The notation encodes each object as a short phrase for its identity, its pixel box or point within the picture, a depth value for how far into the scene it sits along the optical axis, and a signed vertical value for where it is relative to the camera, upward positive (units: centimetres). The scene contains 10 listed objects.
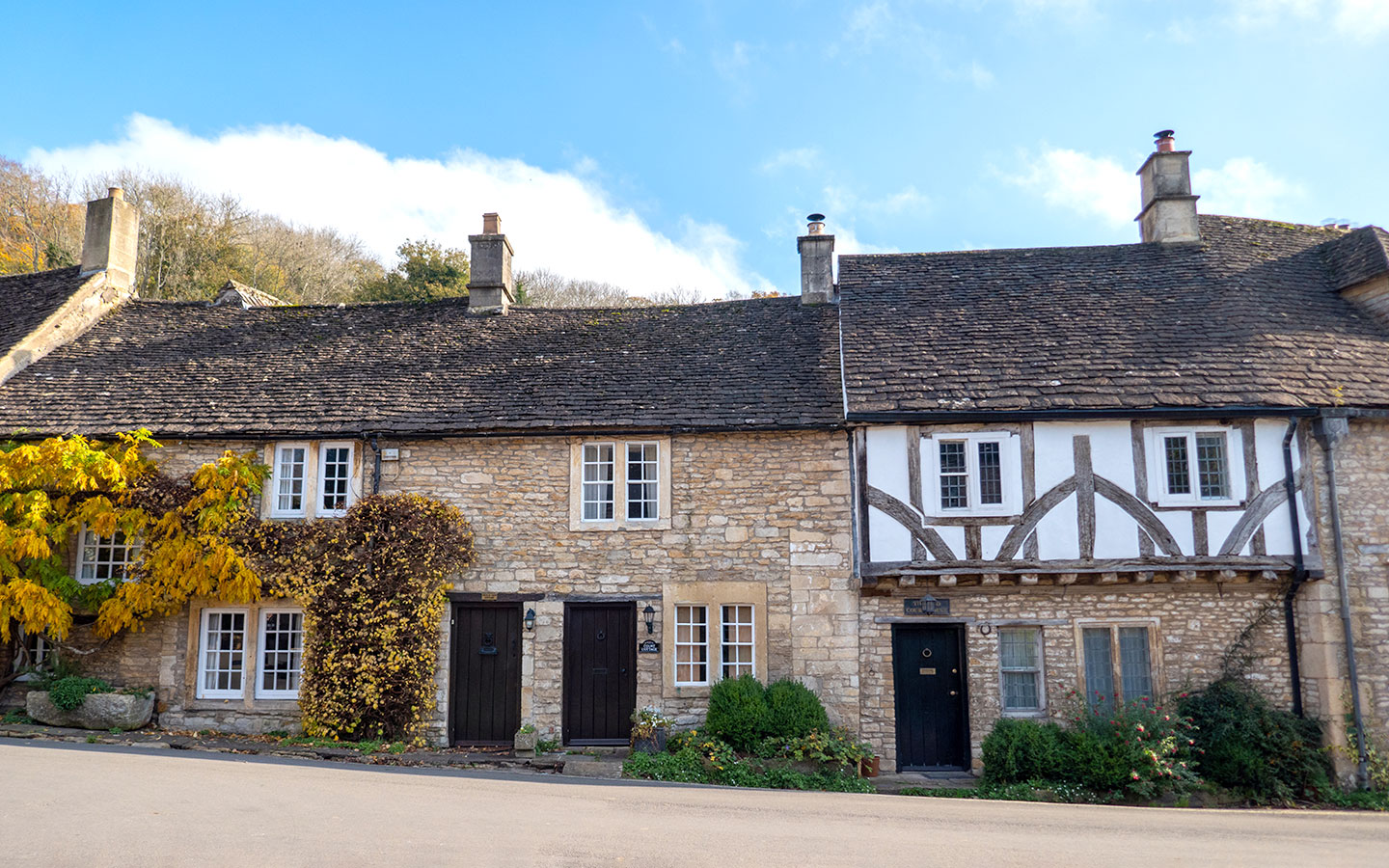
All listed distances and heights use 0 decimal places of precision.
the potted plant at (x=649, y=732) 1164 -191
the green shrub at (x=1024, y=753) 1107 -211
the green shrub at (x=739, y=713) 1123 -160
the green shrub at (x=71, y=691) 1233 -138
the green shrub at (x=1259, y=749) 1084 -204
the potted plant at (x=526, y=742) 1194 -206
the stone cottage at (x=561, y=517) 1242 +106
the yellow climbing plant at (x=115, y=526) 1244 +97
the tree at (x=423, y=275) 2578 +949
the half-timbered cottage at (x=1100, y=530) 1176 +78
